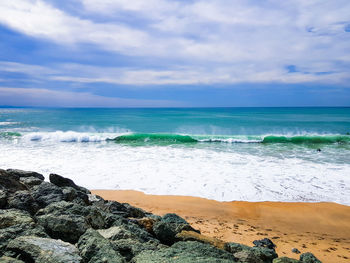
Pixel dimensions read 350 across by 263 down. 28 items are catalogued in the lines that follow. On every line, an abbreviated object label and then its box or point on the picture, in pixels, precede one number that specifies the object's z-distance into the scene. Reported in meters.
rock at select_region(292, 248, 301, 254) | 3.88
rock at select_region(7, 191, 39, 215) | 3.42
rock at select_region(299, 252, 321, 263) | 3.18
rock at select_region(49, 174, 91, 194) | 4.90
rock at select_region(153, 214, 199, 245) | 3.27
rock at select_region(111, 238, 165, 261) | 2.57
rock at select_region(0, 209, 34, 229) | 2.81
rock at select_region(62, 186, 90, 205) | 4.18
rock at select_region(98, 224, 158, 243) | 2.85
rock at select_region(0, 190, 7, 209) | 3.45
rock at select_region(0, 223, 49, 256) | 2.44
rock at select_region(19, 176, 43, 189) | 4.74
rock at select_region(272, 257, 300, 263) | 2.82
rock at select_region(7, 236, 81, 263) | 2.20
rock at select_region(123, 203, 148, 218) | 4.25
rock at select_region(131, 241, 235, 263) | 2.31
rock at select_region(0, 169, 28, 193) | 4.07
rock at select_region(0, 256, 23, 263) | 2.06
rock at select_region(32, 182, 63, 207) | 3.83
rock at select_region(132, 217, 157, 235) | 3.56
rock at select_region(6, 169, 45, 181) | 5.20
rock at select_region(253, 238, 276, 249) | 3.91
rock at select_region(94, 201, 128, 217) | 4.12
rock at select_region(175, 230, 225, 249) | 2.97
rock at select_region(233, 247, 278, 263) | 2.85
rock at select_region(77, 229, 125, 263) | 2.29
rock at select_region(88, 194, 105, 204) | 4.75
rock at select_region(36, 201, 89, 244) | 2.83
